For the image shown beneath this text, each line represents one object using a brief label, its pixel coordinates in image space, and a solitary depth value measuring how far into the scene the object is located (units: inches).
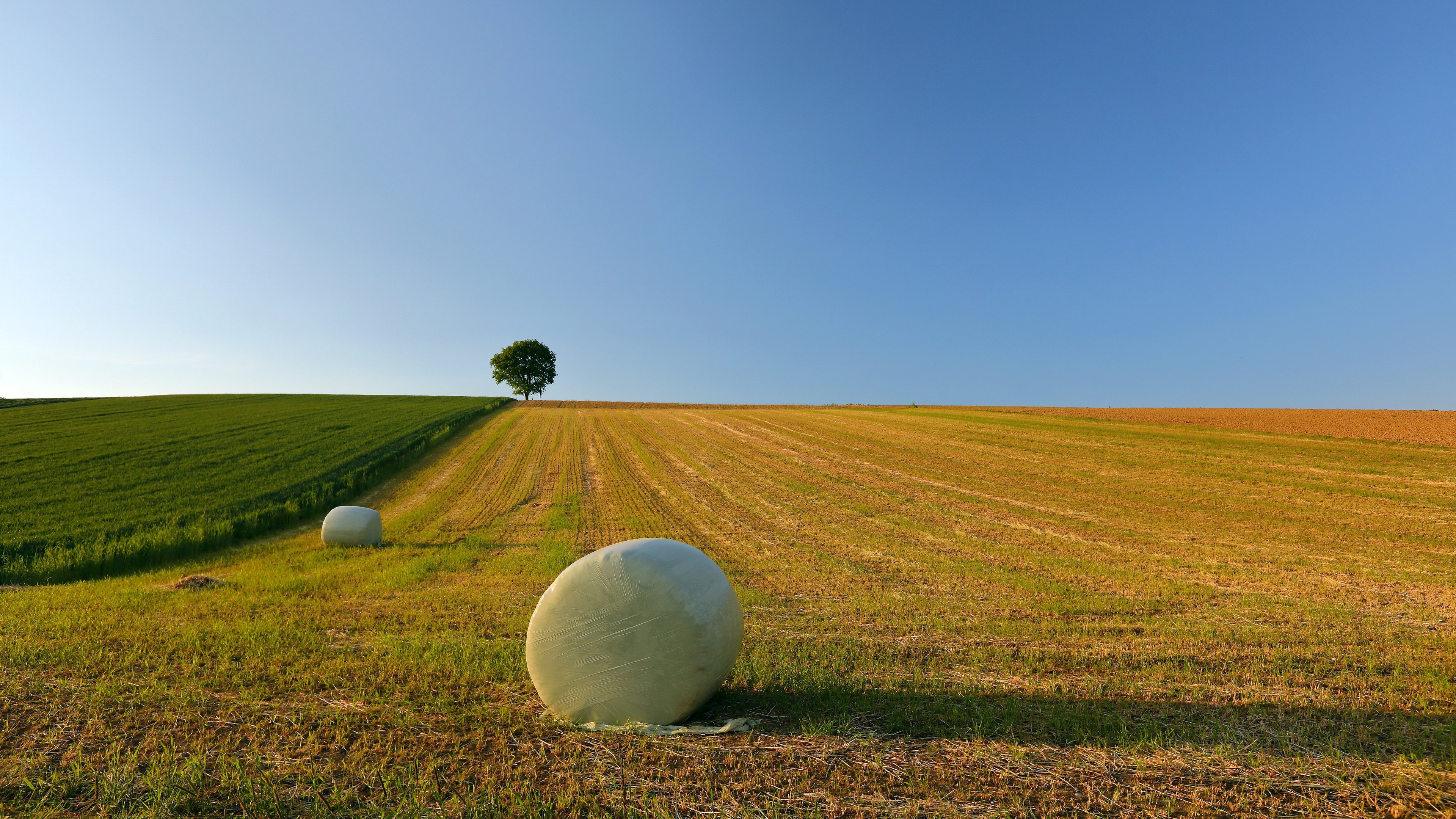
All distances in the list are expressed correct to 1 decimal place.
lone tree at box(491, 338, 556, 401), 3260.3
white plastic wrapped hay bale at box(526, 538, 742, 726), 178.5
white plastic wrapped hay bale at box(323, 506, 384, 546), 492.1
